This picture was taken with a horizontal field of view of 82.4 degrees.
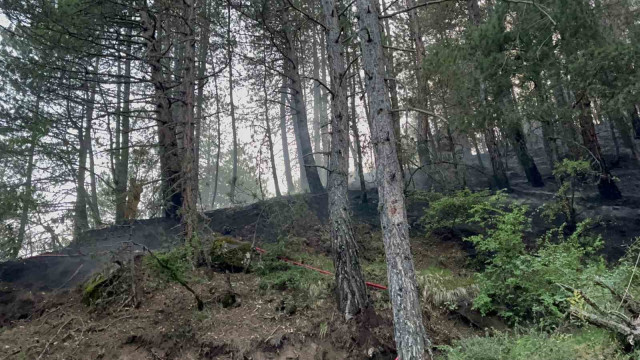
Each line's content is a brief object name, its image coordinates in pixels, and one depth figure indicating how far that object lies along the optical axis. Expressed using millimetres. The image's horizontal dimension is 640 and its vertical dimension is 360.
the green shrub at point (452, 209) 8578
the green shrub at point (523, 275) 5590
